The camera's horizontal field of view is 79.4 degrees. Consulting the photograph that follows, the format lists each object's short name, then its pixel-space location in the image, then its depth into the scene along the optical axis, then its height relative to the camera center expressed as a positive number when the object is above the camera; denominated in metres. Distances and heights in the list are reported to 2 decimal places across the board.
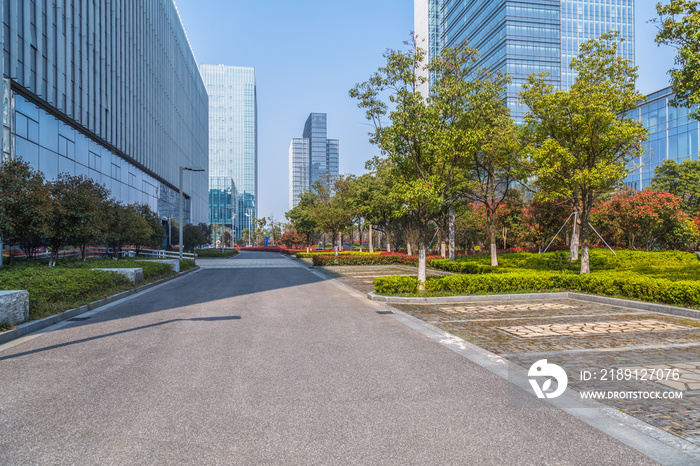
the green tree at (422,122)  14.51 +4.12
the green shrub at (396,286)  14.10 -1.57
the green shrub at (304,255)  47.72 -1.90
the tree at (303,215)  60.99 +3.61
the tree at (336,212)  44.06 +2.79
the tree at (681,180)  38.94 +5.96
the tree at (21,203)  13.30 +1.15
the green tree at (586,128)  16.86 +4.67
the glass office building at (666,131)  53.54 +14.32
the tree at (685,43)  11.02 +5.33
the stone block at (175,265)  25.14 -1.60
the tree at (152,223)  36.03 +1.38
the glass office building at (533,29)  76.69 +41.51
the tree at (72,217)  16.77 +0.86
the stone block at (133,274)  16.25 -1.41
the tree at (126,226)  22.10 +0.76
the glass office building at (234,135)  148.88 +37.76
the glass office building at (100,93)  23.02 +11.13
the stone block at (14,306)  8.06 -1.37
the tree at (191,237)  49.81 +0.17
